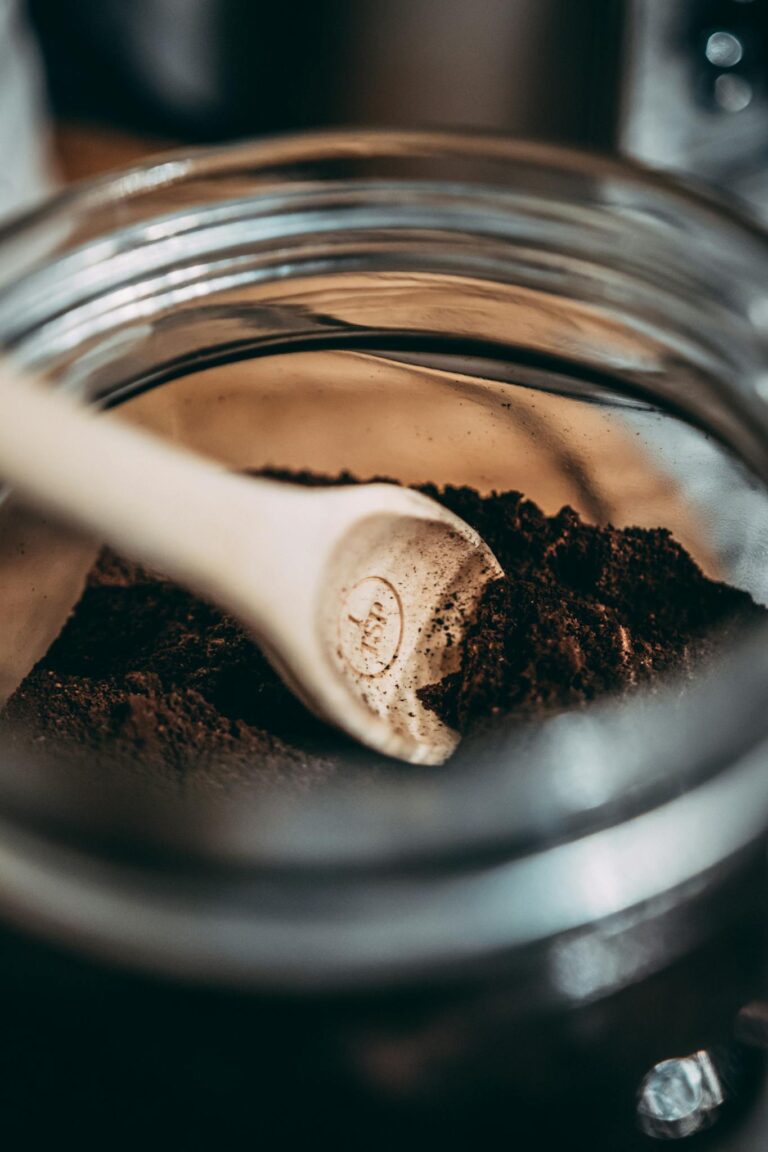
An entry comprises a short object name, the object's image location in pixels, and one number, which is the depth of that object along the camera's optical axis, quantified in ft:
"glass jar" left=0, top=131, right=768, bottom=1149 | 0.64
